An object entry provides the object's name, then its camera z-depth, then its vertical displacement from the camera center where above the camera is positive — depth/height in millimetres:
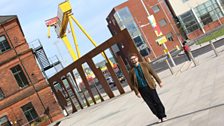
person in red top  29520 -1593
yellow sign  32031 -281
